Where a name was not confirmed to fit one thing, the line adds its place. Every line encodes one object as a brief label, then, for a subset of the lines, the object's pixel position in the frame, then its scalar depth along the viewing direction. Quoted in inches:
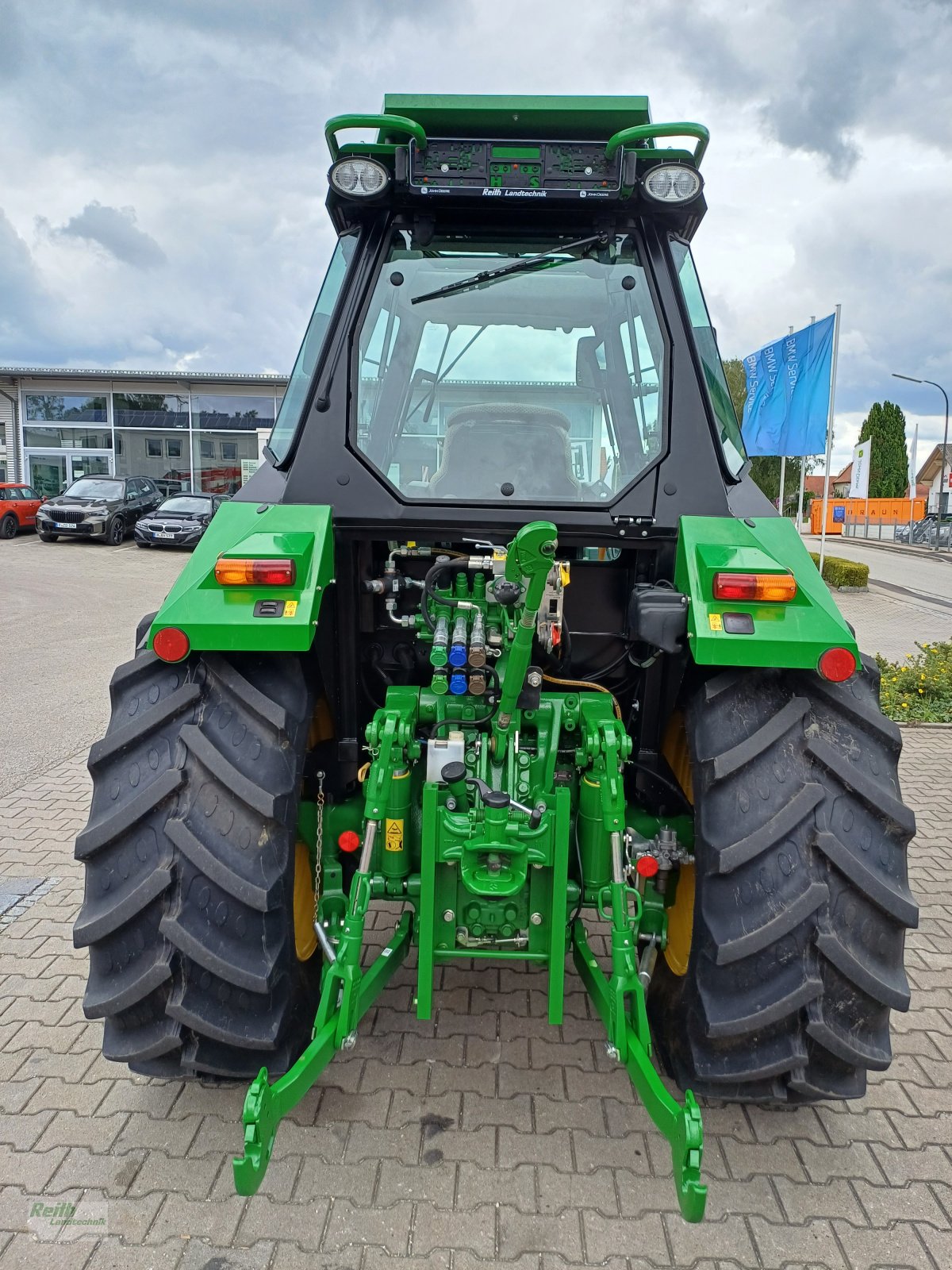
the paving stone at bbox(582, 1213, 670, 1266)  78.3
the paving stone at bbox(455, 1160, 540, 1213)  83.3
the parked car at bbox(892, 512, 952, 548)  1199.6
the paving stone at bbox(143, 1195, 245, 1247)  79.1
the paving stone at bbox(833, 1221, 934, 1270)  78.2
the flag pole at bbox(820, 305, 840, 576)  364.2
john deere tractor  81.7
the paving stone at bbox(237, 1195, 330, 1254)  78.8
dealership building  1167.6
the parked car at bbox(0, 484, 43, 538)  837.2
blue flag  377.4
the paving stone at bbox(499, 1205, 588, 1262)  78.2
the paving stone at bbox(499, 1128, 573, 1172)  88.7
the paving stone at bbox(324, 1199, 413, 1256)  78.5
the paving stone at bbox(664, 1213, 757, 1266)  78.6
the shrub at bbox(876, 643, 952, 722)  273.7
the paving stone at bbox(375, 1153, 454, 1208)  83.6
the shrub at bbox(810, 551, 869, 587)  641.0
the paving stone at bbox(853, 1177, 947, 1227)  83.2
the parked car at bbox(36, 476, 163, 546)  801.6
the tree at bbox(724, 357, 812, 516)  1381.6
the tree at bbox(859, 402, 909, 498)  1984.5
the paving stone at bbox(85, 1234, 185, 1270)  76.1
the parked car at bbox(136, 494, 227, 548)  799.7
